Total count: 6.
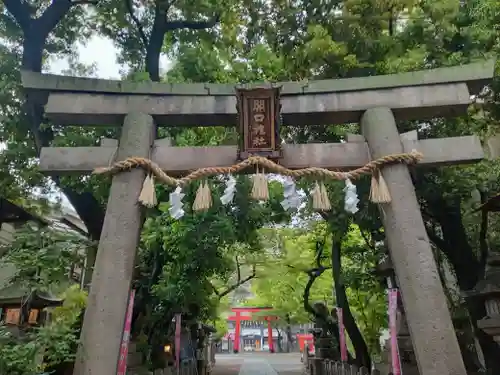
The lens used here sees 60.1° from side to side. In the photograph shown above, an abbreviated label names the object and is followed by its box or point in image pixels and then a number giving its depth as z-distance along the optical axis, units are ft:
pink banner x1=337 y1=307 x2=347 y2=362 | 46.32
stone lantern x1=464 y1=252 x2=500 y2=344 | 23.36
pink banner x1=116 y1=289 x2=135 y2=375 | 25.53
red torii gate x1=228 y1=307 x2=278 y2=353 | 173.60
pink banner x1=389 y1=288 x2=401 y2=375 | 29.58
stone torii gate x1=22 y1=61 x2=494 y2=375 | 17.60
